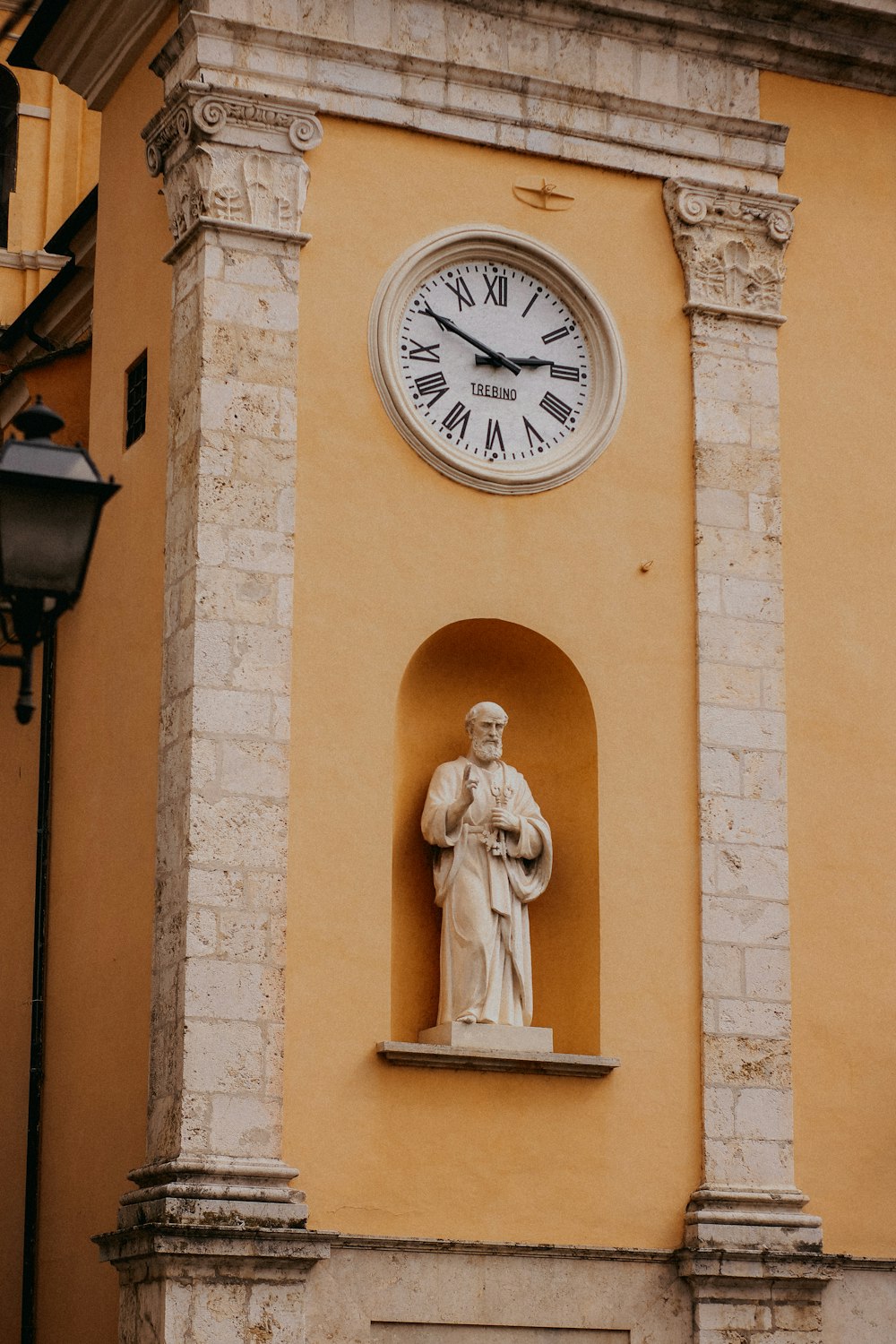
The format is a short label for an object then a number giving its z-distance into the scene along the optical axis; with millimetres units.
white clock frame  14898
